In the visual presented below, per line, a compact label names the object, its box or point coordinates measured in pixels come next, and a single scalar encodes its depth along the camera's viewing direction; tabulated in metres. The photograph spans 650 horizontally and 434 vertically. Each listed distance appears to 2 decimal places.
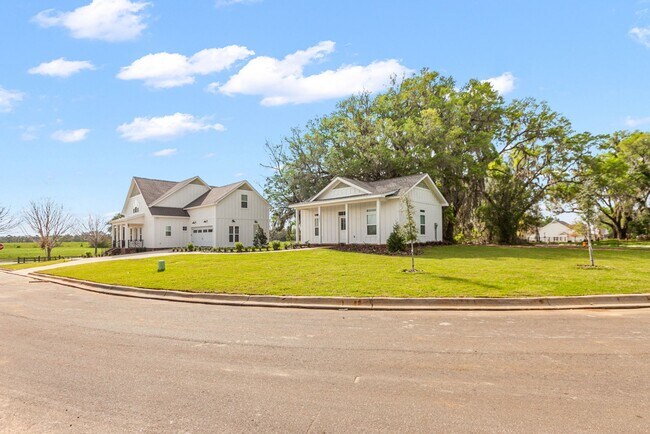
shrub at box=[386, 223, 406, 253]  21.14
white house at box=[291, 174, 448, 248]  24.62
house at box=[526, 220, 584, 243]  80.31
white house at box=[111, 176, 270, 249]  35.03
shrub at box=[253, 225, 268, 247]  33.50
